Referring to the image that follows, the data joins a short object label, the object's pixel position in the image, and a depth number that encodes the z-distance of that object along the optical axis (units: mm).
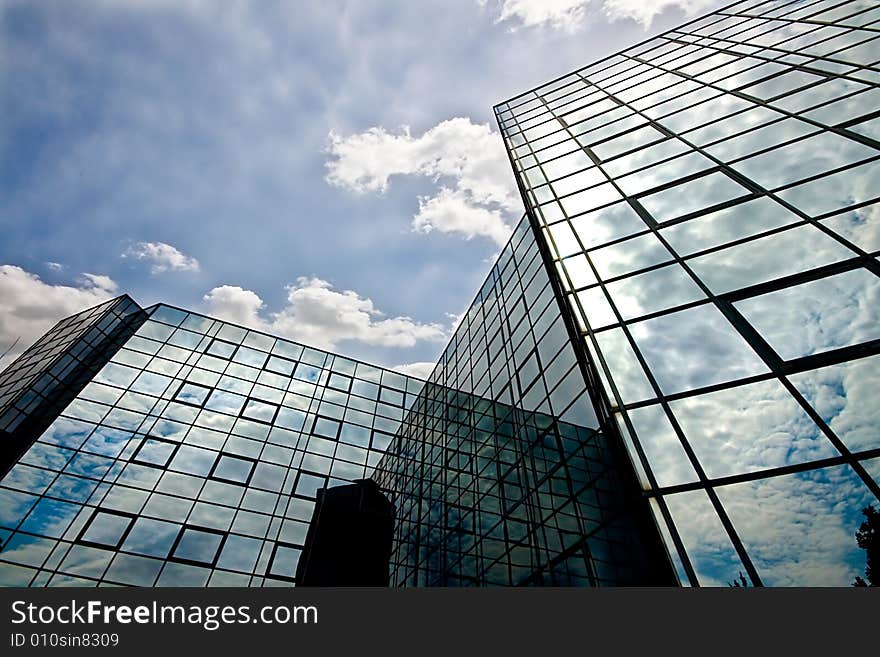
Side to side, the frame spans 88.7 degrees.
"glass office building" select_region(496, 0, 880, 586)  5810
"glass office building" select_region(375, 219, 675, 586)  8453
